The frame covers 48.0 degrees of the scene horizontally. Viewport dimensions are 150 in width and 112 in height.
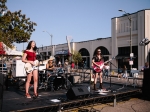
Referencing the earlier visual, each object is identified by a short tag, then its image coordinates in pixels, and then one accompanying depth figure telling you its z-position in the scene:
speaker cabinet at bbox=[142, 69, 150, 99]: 6.61
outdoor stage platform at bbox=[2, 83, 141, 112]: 4.08
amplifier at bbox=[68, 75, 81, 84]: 8.05
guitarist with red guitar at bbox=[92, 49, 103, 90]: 6.65
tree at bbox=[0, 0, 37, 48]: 14.23
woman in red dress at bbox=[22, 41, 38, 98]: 4.71
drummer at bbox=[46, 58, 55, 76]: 7.13
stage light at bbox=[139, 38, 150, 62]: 8.35
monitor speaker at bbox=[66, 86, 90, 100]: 4.84
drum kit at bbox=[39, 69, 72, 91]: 6.78
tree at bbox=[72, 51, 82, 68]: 34.06
